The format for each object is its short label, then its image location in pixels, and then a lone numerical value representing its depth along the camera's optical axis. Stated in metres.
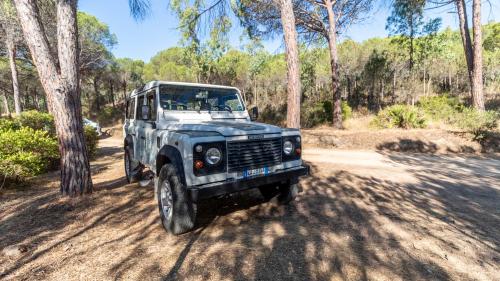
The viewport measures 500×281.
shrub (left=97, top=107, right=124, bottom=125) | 35.72
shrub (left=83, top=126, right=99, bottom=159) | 10.48
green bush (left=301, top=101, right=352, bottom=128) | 17.92
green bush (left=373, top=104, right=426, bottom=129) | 11.80
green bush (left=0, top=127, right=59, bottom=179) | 6.34
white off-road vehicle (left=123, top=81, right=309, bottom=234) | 3.33
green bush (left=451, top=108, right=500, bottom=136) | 9.38
